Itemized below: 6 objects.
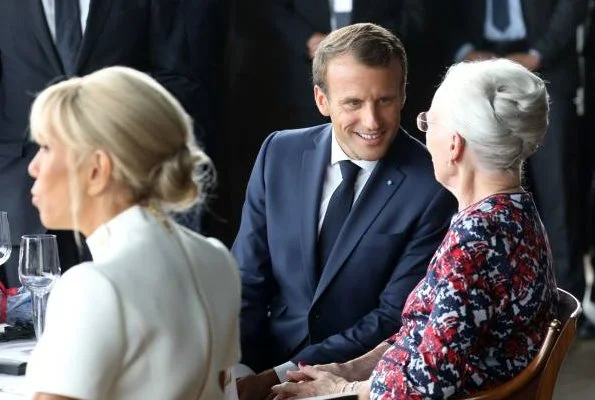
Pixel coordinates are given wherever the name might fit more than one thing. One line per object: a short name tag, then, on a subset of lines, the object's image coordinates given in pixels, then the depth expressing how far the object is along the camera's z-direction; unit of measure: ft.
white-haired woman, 14.40
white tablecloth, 14.33
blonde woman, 10.31
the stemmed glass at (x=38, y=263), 16.48
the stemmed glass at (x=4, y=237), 17.45
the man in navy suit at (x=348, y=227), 19.11
